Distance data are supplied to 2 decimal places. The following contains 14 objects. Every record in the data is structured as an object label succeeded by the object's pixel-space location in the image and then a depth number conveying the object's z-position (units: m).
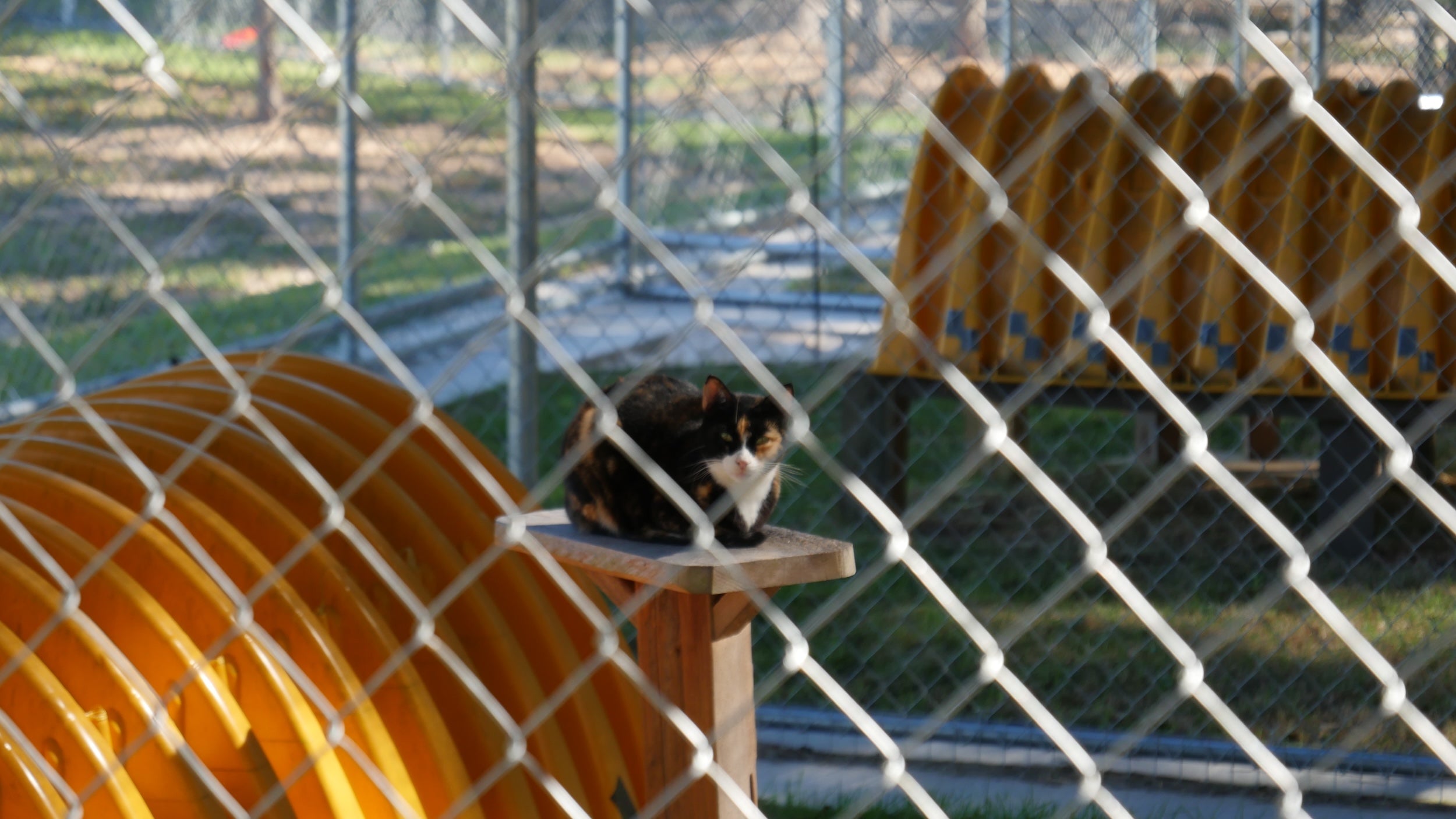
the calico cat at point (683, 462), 4.34
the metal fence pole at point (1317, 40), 10.59
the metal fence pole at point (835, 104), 10.86
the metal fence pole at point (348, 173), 12.64
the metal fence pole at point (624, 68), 12.93
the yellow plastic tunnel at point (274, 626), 4.12
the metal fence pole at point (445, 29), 16.34
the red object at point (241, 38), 17.41
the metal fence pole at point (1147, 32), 9.10
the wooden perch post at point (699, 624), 4.43
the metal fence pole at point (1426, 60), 10.05
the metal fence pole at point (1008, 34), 11.23
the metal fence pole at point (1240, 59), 10.15
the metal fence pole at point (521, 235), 8.53
